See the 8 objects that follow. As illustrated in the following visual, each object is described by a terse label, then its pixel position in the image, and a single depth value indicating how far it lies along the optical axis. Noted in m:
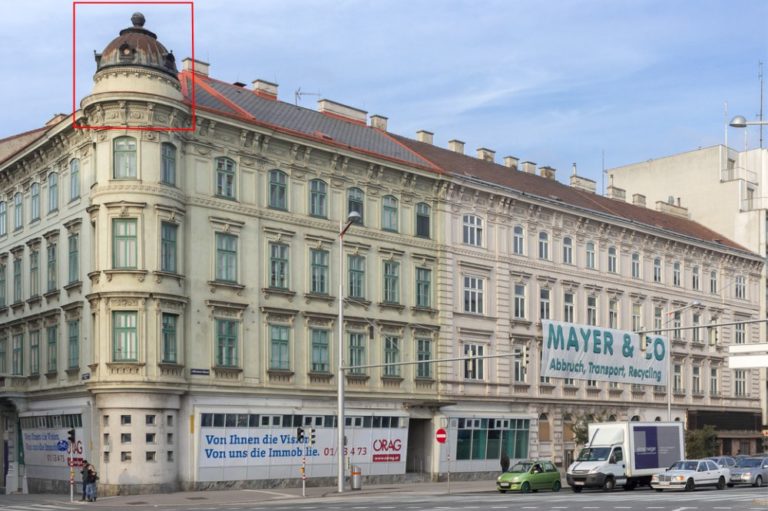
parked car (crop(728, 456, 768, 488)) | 56.20
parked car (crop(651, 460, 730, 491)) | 50.84
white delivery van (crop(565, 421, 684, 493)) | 52.06
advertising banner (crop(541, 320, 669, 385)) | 67.75
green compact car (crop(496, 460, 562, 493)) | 51.44
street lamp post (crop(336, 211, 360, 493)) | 48.81
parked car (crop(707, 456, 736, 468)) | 56.39
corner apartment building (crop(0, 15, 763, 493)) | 49.72
